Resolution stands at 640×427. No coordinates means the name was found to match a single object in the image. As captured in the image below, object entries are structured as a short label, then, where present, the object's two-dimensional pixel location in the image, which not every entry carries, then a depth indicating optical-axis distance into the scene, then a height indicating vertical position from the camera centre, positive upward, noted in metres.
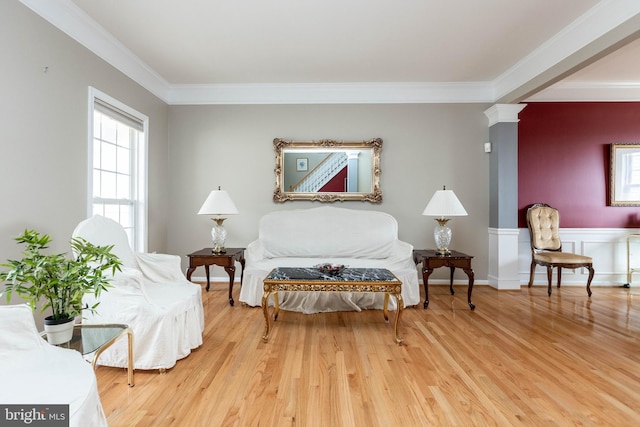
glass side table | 1.72 -0.65
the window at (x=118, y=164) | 3.31 +0.58
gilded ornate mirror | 4.66 +0.65
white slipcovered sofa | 3.65 -0.38
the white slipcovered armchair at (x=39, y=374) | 1.11 -0.58
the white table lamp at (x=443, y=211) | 3.87 +0.08
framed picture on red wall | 4.69 +0.62
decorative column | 4.46 +0.27
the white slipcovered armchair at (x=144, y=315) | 2.22 -0.67
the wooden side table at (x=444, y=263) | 3.74 -0.50
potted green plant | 1.59 -0.32
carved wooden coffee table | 2.74 -0.55
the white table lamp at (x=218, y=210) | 3.96 +0.09
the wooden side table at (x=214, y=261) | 3.83 -0.50
